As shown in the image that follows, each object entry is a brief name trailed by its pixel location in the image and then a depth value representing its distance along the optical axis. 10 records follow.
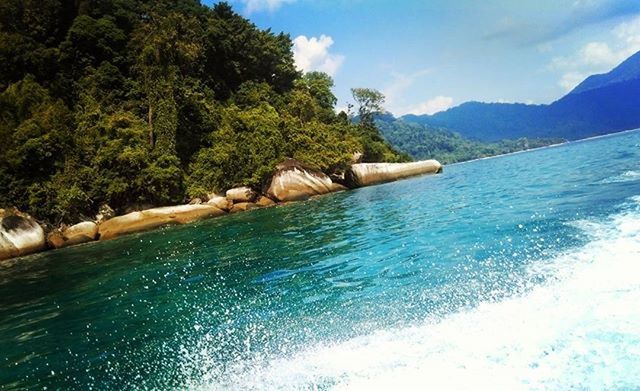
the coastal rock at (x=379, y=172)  43.81
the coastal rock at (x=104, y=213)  30.52
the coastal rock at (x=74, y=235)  26.52
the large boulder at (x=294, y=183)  34.50
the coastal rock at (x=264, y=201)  33.81
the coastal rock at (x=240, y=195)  33.84
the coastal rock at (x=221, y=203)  32.06
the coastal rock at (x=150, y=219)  27.05
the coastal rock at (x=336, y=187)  39.52
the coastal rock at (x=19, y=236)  24.09
